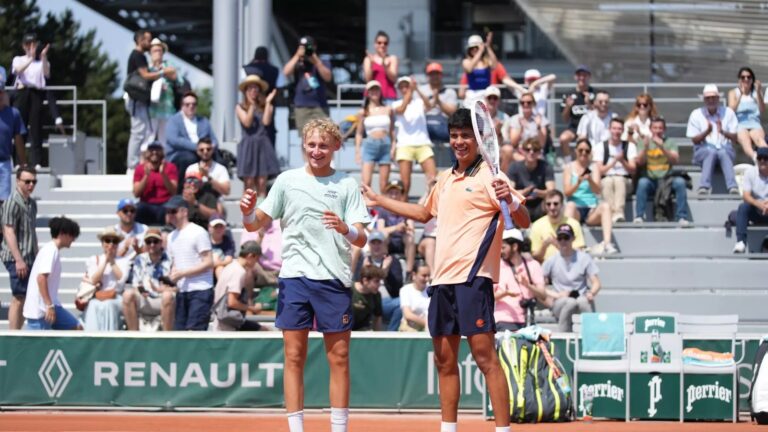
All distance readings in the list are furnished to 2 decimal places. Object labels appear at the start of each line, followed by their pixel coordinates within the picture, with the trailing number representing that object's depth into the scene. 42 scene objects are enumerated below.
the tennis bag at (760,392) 12.48
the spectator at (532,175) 16.98
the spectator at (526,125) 17.77
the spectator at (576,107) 18.88
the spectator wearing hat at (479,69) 18.86
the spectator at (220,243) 16.02
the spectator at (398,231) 16.47
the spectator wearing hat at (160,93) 18.83
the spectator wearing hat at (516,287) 14.58
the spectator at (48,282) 14.23
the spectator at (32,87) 19.14
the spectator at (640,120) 17.78
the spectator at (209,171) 17.22
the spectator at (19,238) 15.34
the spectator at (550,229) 16.14
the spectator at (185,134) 17.78
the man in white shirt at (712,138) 18.09
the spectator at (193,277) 14.93
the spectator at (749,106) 18.48
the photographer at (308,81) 18.81
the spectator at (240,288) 14.91
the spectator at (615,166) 17.53
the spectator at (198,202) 16.36
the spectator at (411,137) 17.61
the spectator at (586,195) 16.88
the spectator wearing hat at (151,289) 15.12
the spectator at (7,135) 17.06
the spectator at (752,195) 16.77
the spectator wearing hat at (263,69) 18.81
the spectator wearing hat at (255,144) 17.70
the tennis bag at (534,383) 12.45
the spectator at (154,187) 17.05
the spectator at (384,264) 15.75
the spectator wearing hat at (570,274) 15.26
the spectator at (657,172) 17.61
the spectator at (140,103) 18.86
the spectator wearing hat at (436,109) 18.41
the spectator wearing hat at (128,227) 16.31
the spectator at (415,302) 14.88
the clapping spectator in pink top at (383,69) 19.02
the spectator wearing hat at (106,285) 15.18
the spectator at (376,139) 17.64
